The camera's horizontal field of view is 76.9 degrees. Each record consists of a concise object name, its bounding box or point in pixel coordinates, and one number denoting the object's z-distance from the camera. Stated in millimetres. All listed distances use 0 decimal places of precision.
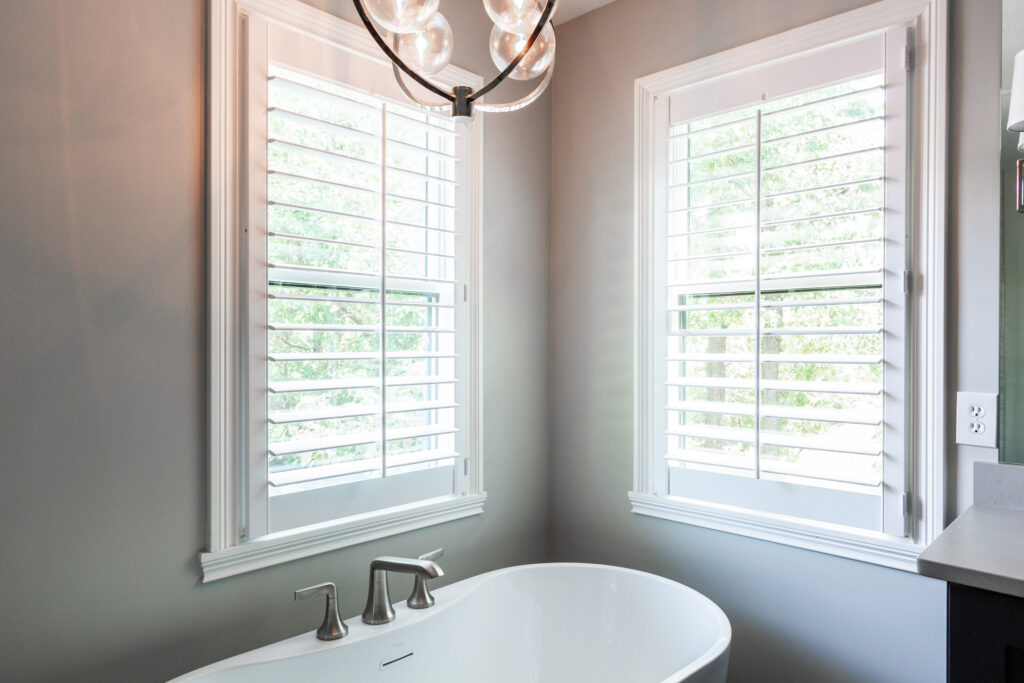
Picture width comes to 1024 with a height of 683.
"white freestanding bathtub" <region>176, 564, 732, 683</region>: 1658
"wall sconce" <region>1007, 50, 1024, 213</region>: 1514
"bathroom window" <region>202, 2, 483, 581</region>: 1638
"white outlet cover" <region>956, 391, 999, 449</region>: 1552
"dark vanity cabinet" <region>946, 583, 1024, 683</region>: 1016
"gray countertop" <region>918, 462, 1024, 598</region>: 1027
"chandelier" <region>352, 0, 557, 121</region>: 1089
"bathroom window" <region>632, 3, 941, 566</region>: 1713
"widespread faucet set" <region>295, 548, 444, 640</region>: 1615
